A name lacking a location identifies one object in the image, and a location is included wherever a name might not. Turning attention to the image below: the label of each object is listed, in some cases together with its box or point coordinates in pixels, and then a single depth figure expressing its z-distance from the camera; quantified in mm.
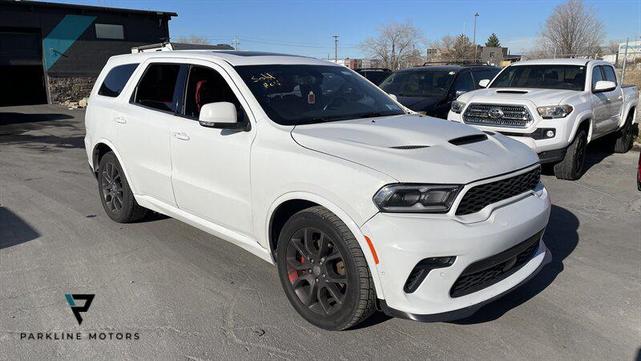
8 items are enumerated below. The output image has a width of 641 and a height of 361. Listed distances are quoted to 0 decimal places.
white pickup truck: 7195
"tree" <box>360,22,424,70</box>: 61234
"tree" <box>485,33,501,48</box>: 80669
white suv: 2758
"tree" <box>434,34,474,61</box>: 55094
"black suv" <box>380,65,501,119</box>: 9305
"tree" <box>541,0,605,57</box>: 43719
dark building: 23766
